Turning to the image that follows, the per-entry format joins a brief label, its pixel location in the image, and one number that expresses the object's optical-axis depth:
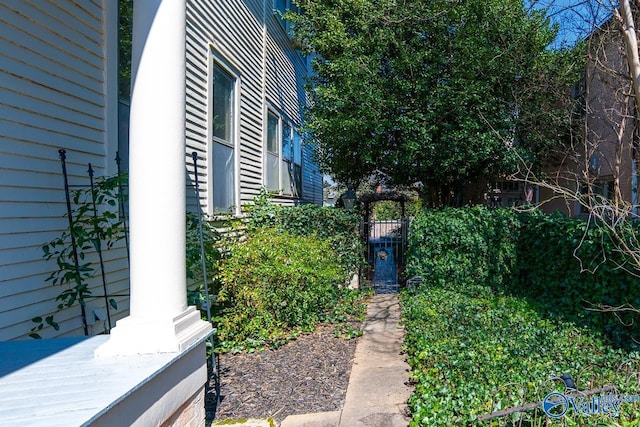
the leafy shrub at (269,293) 5.30
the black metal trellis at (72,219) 3.38
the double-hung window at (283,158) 9.39
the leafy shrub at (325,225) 8.06
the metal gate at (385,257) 9.12
